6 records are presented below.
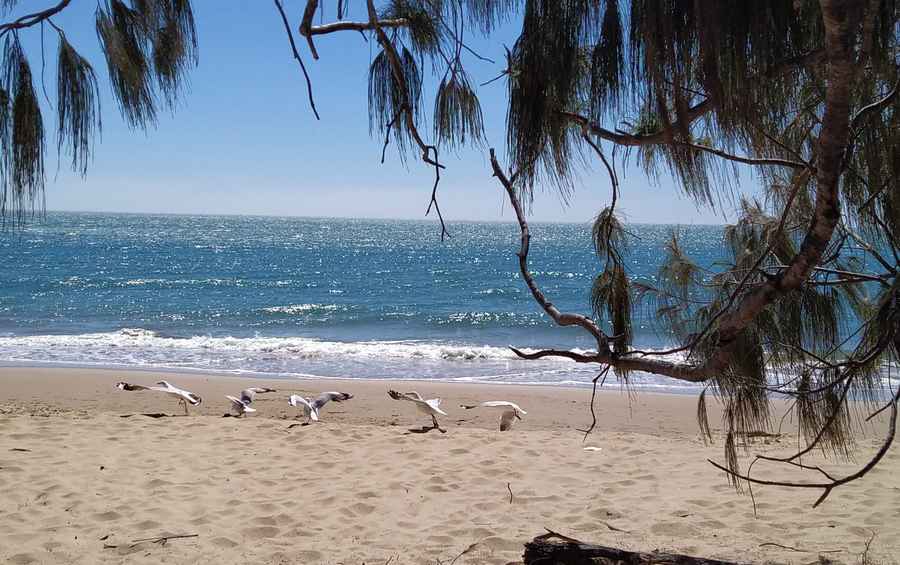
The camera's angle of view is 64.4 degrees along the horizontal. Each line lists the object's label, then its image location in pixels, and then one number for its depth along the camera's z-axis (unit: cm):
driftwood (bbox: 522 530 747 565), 267
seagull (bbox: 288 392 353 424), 759
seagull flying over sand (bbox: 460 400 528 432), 706
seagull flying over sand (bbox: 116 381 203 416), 722
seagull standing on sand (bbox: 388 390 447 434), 685
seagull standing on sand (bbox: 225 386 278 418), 788
